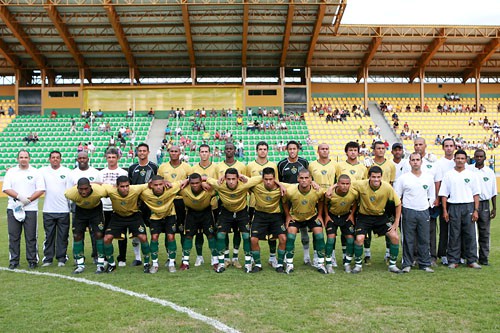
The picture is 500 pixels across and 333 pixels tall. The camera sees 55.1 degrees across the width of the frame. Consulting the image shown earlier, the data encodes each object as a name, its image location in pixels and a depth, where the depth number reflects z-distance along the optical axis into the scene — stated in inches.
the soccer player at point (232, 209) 291.3
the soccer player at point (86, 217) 289.3
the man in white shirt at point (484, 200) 306.7
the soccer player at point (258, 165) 321.7
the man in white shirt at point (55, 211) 316.2
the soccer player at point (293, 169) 315.3
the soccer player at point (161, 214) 295.4
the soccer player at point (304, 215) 289.4
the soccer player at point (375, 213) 287.6
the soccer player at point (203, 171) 315.3
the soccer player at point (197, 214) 298.4
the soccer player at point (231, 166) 316.5
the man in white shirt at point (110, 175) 312.8
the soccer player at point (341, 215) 288.9
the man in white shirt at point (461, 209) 299.6
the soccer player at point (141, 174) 316.2
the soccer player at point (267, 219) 292.5
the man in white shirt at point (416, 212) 291.3
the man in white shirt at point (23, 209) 306.8
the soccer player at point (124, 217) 291.6
